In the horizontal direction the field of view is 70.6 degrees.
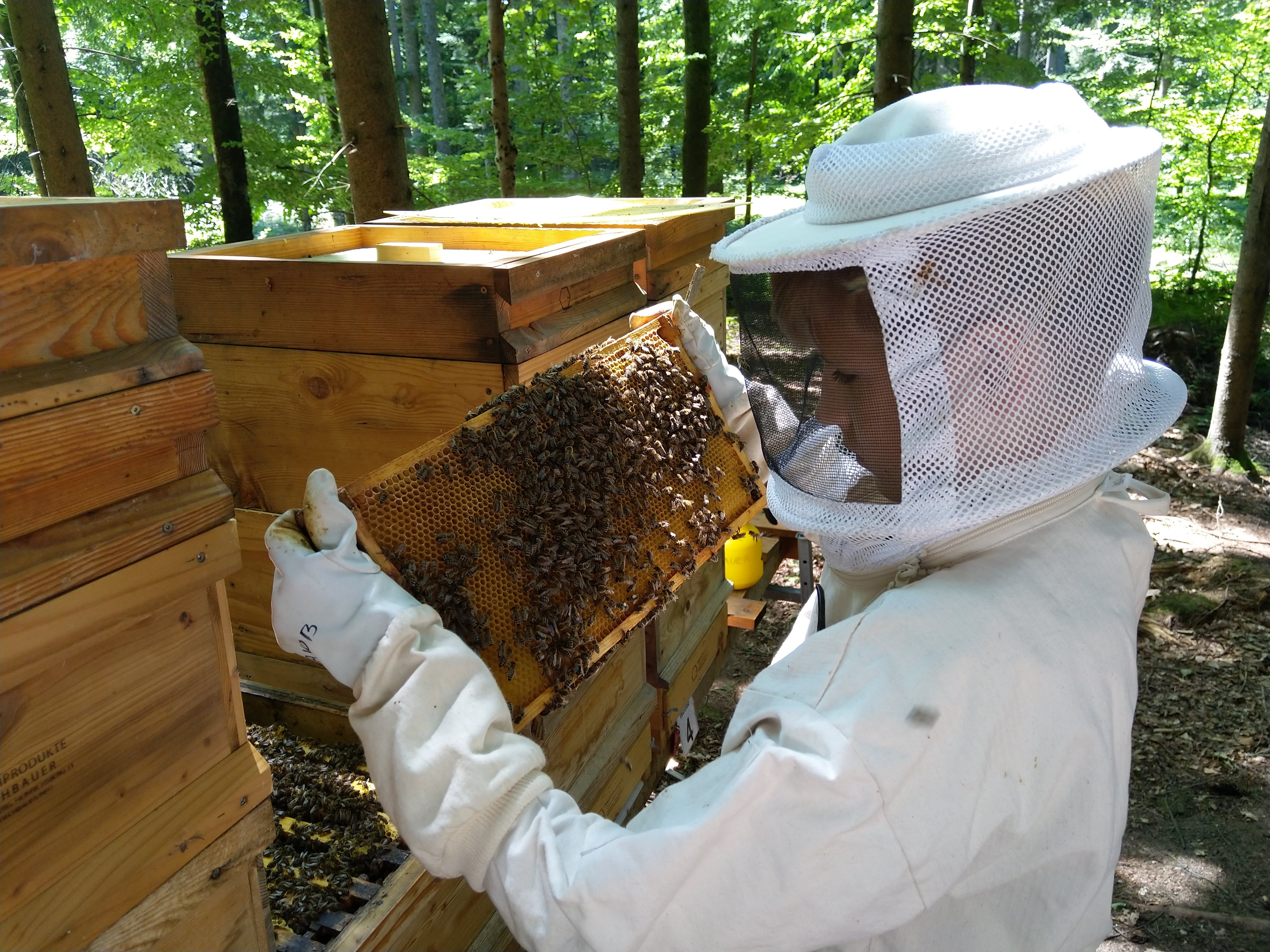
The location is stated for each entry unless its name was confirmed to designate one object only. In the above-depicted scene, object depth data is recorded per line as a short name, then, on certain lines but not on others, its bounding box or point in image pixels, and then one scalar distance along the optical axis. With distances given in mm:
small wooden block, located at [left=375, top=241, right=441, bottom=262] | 2723
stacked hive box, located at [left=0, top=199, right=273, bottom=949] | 1225
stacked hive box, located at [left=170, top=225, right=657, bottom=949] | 2338
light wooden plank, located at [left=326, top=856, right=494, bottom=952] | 1919
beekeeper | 1425
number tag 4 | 3668
